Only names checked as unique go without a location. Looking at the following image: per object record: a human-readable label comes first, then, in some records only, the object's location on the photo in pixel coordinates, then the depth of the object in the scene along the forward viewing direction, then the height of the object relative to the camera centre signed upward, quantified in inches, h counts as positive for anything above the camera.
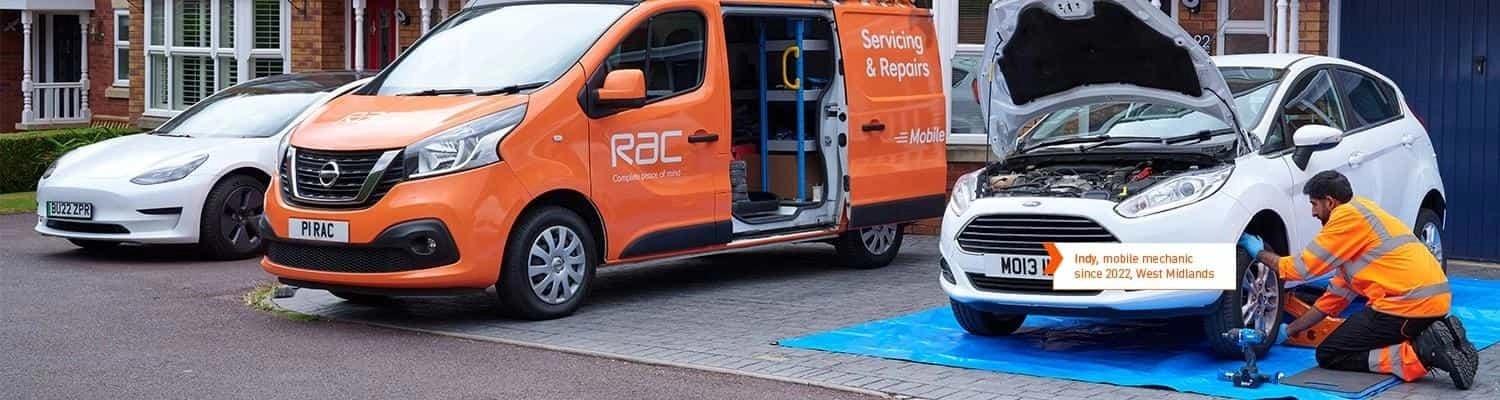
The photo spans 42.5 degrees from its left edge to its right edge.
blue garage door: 533.0 +9.1
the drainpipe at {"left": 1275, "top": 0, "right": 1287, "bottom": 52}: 545.0 +24.8
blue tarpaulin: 338.3 -45.6
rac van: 391.2 -9.7
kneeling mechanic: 323.9 -29.1
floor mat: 318.3 -45.3
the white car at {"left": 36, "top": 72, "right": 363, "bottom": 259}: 519.5 -23.2
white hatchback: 342.6 -8.6
